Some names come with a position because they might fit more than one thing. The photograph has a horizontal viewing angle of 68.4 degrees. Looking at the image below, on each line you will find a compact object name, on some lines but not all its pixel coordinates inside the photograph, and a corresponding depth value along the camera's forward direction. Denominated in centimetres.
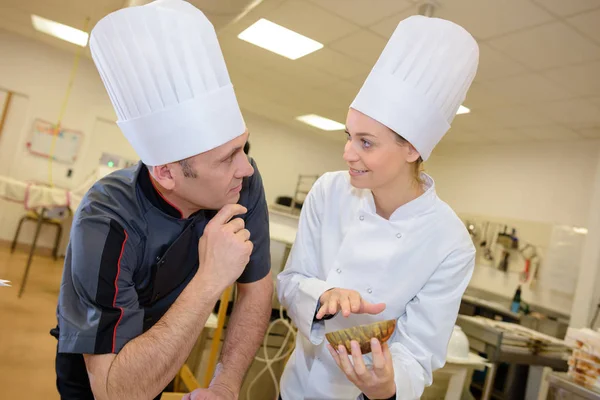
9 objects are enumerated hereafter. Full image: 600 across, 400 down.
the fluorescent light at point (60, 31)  562
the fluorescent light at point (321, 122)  730
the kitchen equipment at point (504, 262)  563
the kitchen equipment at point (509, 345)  290
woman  119
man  98
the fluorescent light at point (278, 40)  410
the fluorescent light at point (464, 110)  493
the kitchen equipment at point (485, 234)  601
